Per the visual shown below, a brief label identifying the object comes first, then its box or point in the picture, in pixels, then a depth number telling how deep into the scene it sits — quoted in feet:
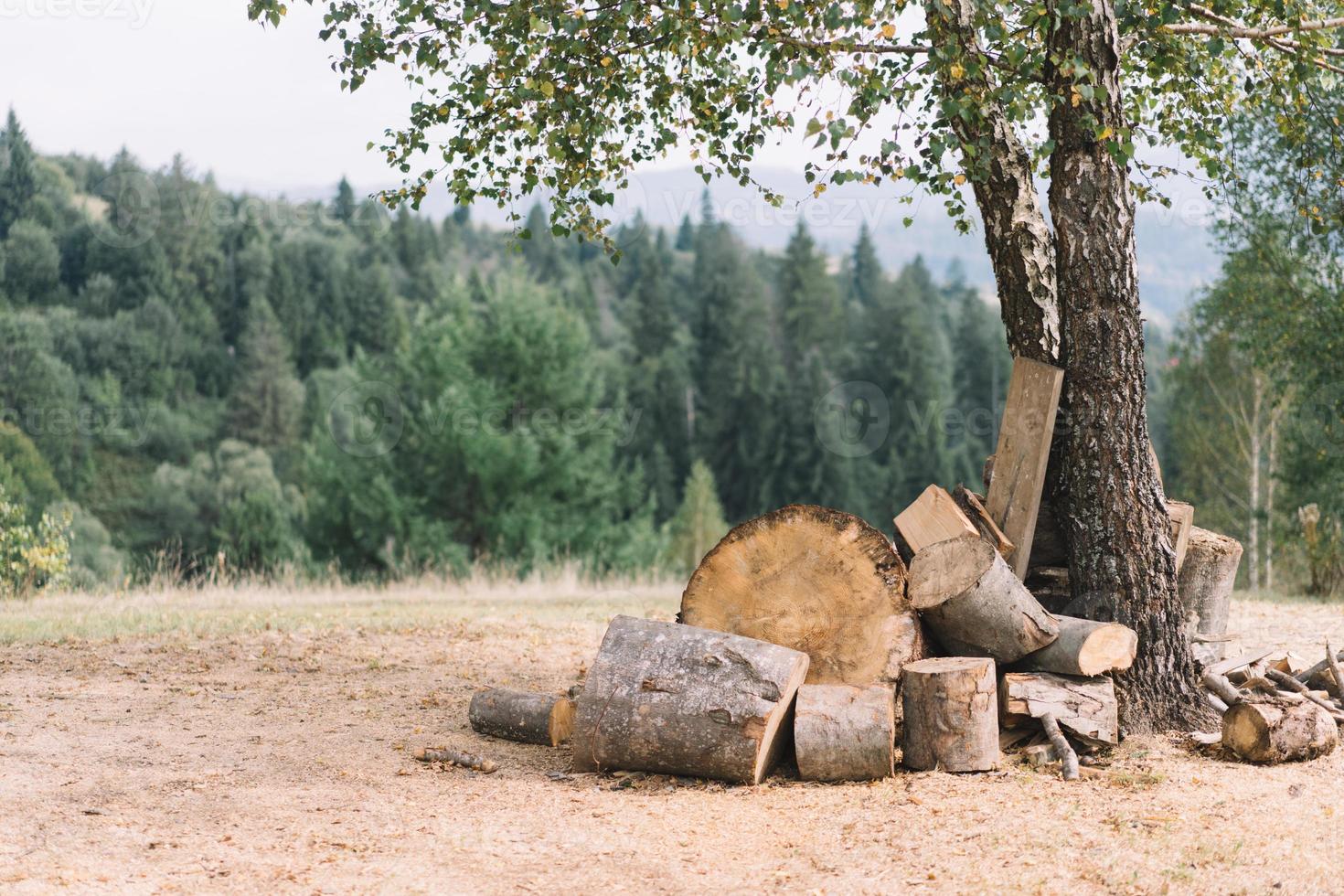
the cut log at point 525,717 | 20.98
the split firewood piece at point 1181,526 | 21.50
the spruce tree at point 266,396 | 213.87
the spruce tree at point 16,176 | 199.52
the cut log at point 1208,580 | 22.95
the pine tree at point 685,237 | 506.89
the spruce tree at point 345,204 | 293.43
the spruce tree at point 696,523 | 140.92
